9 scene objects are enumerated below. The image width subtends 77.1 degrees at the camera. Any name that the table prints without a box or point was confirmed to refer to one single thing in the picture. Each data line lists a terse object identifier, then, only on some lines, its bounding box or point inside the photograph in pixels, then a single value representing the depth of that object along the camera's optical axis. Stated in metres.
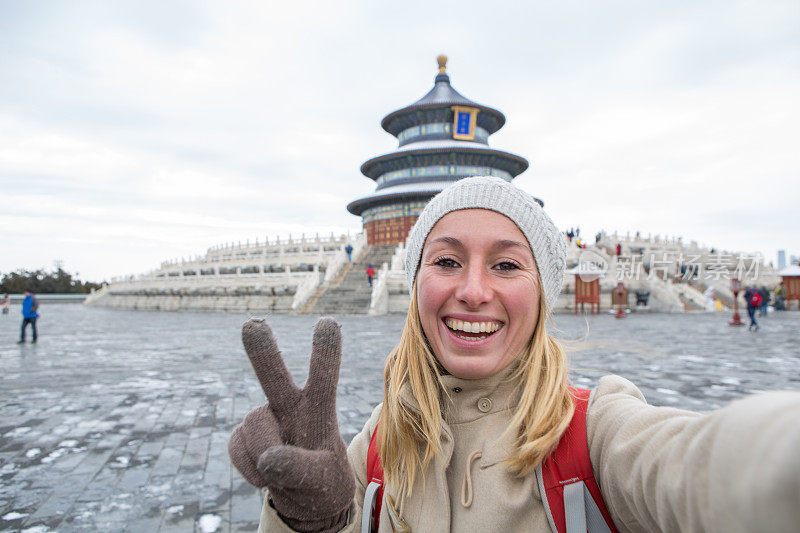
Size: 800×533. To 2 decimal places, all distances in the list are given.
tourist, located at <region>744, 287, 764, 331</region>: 13.08
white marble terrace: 21.86
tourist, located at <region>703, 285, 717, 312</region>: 22.02
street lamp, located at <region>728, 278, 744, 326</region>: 14.98
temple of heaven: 34.03
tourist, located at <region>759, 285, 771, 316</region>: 18.66
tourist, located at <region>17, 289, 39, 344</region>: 12.40
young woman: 1.05
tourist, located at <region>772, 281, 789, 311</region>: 21.53
